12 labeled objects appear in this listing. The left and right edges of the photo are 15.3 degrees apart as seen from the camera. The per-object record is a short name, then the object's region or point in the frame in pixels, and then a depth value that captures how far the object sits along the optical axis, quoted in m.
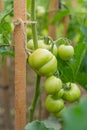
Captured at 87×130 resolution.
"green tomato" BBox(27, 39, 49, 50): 0.81
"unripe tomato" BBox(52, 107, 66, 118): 0.84
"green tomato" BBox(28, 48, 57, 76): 0.72
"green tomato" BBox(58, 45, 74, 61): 0.80
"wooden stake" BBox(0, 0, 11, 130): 1.55
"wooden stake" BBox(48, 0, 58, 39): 1.60
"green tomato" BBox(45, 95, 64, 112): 0.81
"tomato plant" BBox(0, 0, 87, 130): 0.74
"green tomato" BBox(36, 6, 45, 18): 1.43
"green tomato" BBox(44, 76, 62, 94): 0.76
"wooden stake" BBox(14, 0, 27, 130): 0.78
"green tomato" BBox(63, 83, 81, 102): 0.82
